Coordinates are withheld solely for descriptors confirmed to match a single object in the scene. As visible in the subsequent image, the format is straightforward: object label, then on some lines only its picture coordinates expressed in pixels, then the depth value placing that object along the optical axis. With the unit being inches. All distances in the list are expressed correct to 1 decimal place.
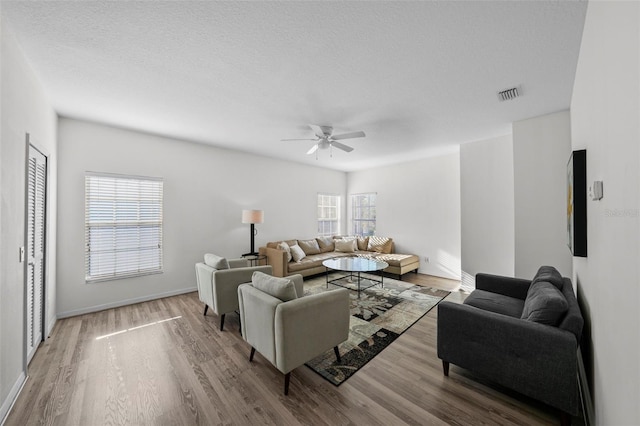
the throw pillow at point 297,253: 204.5
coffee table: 162.0
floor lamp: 186.7
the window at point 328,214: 272.1
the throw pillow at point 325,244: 247.3
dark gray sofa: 62.2
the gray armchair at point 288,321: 76.2
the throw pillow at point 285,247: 198.2
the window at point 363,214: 271.4
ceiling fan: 133.1
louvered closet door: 92.5
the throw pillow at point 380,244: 240.1
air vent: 104.1
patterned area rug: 90.6
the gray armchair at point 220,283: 118.9
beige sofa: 193.0
